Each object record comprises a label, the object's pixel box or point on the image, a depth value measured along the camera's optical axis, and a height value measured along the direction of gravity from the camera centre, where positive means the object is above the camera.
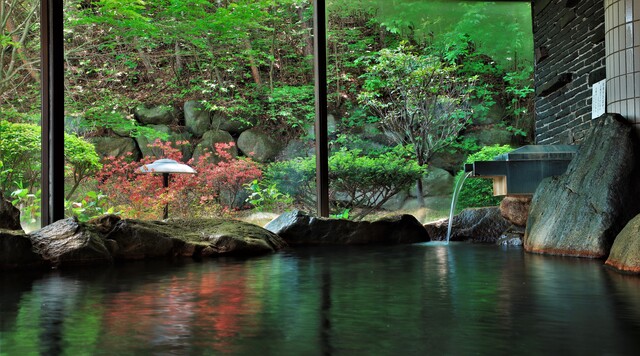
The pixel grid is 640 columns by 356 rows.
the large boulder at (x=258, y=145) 10.80 +0.77
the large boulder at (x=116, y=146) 10.22 +0.75
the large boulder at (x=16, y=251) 3.89 -0.38
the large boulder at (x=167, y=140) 10.45 +0.83
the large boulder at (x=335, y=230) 6.13 -0.43
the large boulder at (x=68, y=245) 4.15 -0.37
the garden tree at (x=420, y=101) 10.38 +1.47
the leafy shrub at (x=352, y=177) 8.87 +0.17
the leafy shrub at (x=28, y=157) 8.60 +0.50
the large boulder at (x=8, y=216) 5.04 -0.19
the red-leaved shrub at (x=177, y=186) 8.69 +0.06
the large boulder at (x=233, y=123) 10.88 +1.18
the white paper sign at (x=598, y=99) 5.73 +0.82
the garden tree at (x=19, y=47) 9.46 +2.26
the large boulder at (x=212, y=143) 10.61 +0.81
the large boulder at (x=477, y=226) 6.63 -0.44
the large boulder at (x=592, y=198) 4.25 -0.10
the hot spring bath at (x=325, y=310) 1.64 -0.44
